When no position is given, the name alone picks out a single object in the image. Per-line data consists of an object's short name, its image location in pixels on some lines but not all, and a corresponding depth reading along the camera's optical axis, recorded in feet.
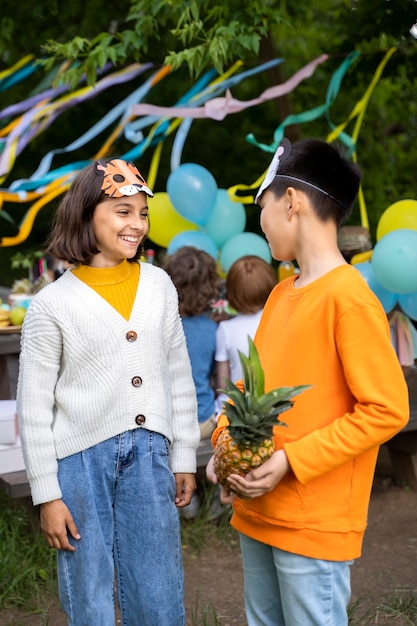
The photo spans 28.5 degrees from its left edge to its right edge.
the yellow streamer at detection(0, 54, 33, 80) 23.11
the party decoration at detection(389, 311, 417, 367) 15.85
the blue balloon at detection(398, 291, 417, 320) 15.11
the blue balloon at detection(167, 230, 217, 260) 18.08
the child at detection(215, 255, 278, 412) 14.19
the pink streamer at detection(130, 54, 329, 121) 18.52
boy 6.23
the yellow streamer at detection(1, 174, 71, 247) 18.34
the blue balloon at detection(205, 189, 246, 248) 19.52
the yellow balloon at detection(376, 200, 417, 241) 15.70
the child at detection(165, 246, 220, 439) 14.01
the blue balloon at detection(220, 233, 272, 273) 18.37
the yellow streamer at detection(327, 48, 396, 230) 18.58
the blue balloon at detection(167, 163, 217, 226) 18.33
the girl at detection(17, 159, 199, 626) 7.41
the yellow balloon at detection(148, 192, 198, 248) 19.79
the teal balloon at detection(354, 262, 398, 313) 15.20
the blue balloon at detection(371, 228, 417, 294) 13.97
